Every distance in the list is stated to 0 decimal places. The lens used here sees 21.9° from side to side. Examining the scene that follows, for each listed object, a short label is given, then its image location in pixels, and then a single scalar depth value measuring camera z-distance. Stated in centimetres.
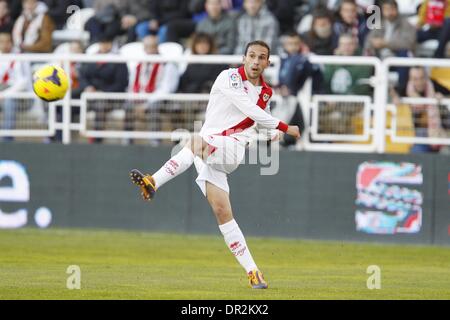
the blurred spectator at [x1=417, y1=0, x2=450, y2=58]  2272
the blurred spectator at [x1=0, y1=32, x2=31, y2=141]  2277
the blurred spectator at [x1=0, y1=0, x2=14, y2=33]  2517
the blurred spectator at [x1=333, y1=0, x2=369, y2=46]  2289
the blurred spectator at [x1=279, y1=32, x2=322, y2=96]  2116
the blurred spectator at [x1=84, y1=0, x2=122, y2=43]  2484
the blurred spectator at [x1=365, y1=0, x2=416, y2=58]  2245
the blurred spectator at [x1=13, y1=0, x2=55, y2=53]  2455
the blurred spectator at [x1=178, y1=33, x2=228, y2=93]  2208
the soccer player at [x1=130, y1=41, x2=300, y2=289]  1345
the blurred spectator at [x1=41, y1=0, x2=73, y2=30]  2581
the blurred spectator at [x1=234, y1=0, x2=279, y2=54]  2300
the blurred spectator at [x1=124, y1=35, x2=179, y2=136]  2222
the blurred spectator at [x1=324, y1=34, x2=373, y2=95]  2150
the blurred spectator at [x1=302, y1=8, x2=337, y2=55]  2270
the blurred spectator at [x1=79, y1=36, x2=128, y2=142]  2248
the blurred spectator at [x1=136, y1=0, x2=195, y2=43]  2434
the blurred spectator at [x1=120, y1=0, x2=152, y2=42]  2462
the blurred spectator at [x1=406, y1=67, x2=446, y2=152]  2108
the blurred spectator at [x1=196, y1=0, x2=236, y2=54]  2334
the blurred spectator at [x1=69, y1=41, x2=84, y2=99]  2291
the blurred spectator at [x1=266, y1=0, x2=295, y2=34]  2403
